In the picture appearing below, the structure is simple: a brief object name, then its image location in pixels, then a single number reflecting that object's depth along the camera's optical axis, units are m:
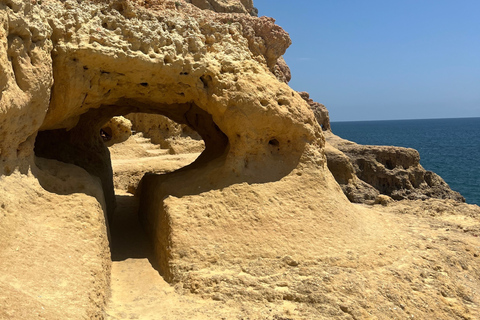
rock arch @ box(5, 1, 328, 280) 6.54
